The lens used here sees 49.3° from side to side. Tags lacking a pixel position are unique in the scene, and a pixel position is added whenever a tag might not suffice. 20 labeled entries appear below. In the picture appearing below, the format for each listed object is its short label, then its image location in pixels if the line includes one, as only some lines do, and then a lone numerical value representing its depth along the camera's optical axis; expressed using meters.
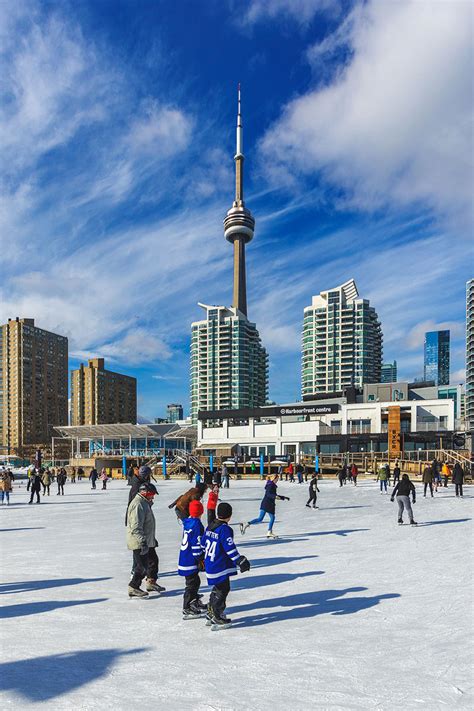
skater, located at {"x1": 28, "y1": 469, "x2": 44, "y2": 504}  24.73
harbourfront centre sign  81.31
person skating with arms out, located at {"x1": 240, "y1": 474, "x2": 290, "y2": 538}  13.22
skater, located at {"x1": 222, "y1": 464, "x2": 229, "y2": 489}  37.03
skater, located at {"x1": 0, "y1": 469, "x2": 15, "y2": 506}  25.59
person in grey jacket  7.52
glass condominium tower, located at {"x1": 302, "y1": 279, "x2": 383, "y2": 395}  156.75
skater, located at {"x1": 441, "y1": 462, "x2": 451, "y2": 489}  31.30
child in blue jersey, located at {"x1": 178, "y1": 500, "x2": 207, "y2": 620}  6.64
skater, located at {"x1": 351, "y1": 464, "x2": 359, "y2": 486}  36.50
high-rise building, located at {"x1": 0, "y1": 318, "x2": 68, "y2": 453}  175.25
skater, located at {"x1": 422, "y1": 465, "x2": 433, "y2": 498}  22.11
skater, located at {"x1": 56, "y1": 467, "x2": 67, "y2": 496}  33.62
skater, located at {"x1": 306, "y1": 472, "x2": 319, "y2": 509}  20.34
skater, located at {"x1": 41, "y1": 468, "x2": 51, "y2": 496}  30.27
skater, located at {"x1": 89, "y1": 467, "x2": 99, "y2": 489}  38.10
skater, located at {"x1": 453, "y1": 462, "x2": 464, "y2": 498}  24.58
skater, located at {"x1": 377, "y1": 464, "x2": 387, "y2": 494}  26.58
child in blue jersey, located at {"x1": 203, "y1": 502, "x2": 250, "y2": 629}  6.16
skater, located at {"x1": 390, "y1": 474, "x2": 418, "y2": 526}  14.16
